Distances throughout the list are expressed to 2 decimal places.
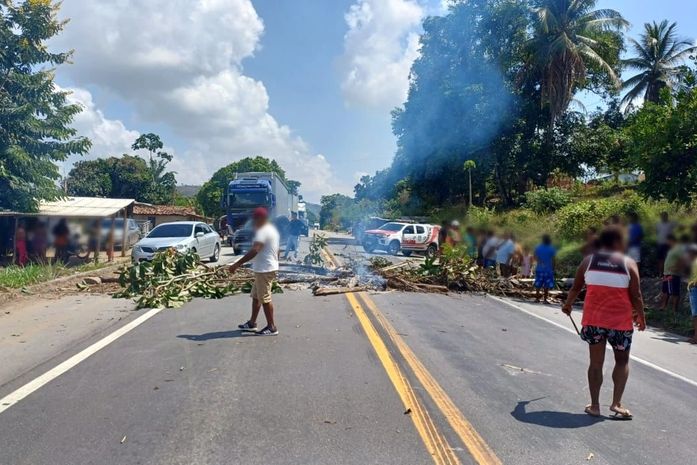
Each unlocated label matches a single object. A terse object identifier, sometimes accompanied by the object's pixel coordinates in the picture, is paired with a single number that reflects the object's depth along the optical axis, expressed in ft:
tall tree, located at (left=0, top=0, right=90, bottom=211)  54.60
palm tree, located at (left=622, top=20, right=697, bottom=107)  128.77
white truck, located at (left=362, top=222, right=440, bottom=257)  88.33
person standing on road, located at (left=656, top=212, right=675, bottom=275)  30.76
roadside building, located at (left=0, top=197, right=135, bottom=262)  59.31
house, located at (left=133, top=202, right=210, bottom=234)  132.16
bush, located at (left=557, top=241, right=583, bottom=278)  30.50
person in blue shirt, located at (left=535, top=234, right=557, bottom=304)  34.94
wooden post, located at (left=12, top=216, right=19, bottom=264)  55.44
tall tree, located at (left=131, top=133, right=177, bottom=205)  192.20
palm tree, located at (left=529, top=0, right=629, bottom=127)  96.58
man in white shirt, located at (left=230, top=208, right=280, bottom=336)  25.17
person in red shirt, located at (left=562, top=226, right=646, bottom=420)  15.96
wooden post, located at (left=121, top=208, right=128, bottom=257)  73.41
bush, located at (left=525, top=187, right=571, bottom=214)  56.02
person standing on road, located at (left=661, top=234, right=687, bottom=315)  31.37
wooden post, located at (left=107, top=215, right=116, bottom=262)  66.03
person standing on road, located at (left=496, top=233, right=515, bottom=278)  42.04
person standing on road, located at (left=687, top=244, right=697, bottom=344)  29.86
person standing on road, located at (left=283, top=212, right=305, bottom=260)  63.41
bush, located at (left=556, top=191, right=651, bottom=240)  32.83
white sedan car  56.13
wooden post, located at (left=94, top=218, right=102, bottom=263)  62.18
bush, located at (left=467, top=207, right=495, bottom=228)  45.88
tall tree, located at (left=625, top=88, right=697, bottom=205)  40.47
